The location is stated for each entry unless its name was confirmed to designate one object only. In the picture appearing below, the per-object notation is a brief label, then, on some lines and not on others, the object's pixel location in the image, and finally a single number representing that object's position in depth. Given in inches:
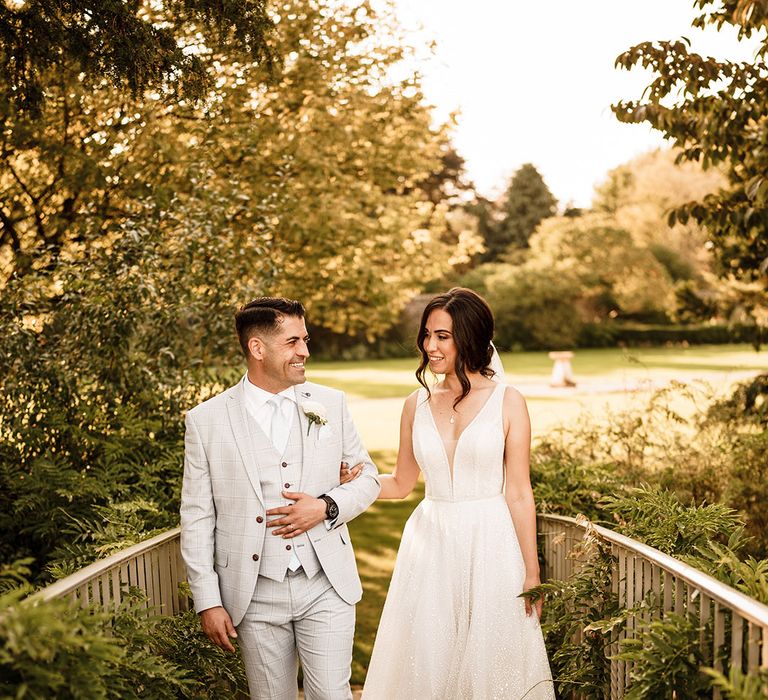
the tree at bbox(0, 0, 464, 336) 345.1
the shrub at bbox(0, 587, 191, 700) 90.8
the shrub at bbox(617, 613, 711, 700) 115.6
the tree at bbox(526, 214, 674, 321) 2021.4
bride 166.6
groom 139.2
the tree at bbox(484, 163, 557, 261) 2559.1
